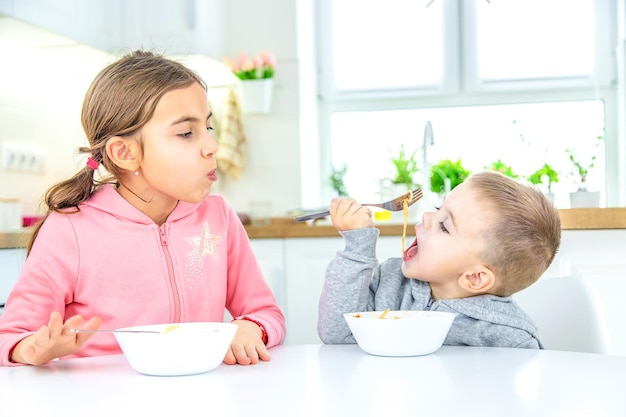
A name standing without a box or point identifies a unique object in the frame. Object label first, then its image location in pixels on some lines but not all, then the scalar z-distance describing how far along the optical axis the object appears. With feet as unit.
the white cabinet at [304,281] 8.93
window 11.55
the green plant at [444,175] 11.10
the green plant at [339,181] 11.91
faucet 9.69
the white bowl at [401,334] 3.31
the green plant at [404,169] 11.38
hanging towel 11.14
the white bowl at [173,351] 2.96
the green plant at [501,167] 10.95
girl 4.28
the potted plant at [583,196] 9.41
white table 2.43
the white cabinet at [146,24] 9.57
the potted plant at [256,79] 11.21
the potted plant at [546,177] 10.41
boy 4.09
